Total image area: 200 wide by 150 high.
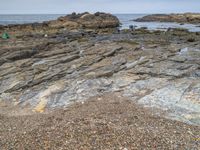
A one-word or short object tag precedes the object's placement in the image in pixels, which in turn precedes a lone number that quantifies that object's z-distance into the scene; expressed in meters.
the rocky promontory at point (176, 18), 51.23
